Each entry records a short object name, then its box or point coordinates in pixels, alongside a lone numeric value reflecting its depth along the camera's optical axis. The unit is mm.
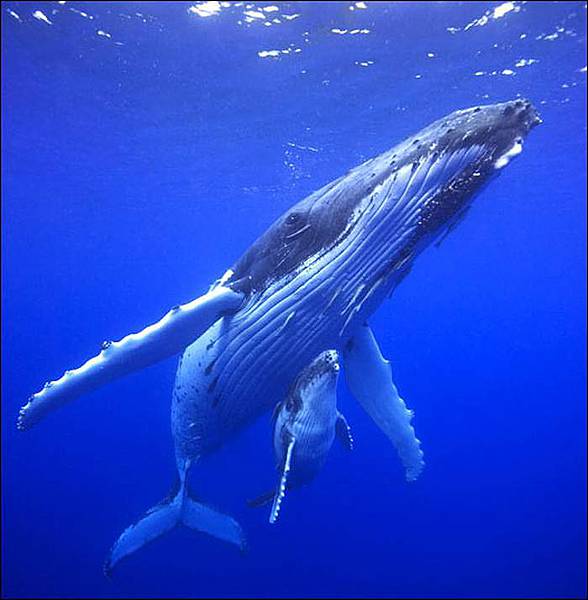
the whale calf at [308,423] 4262
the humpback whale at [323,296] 3564
